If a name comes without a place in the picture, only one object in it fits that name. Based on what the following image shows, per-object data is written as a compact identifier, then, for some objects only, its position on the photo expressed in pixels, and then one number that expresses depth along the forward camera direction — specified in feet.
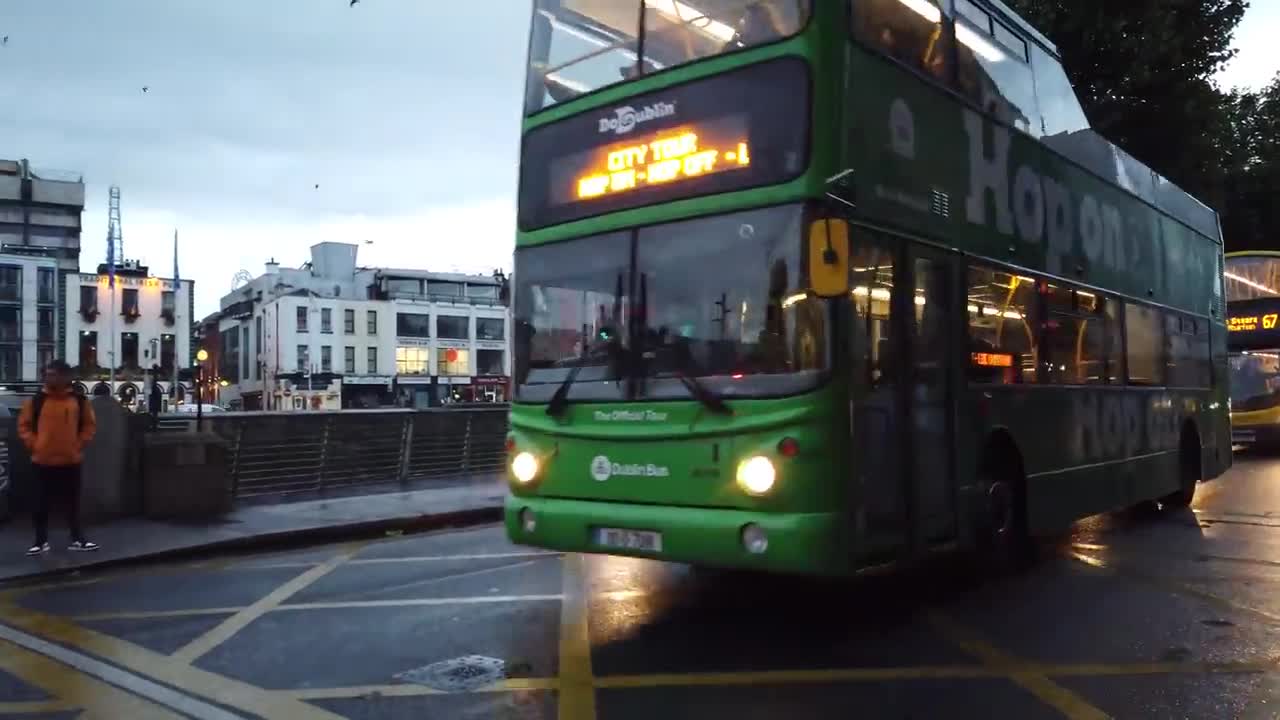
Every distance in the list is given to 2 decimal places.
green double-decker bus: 20.75
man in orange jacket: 33.09
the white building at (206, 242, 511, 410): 243.40
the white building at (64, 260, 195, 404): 221.05
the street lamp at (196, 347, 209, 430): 42.47
